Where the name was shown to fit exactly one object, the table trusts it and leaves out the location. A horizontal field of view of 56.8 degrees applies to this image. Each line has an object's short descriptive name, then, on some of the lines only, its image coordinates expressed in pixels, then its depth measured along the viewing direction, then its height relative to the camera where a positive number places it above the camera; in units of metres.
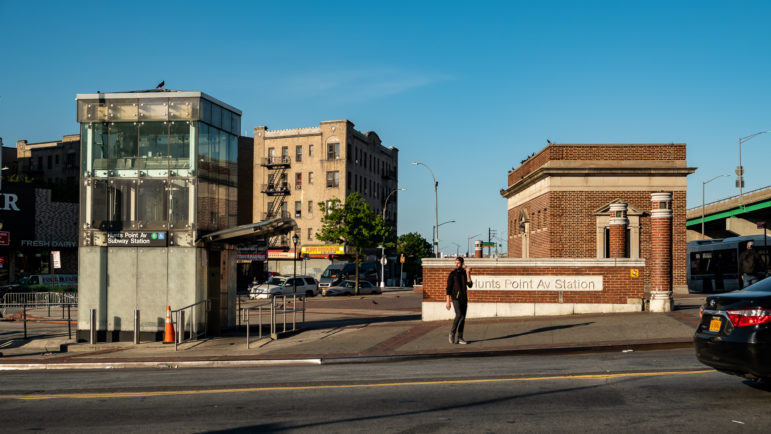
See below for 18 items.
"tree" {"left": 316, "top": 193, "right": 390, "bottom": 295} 59.38 +1.35
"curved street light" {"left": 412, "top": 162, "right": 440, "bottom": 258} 51.58 +2.52
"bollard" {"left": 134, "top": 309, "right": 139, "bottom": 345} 18.17 -2.17
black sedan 8.27 -1.10
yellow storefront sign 79.31 -1.01
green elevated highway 68.69 +3.17
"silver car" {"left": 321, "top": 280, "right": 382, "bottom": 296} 51.75 -3.54
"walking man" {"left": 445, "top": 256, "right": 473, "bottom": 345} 16.12 -1.28
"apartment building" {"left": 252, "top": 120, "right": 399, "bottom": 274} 79.19 +7.21
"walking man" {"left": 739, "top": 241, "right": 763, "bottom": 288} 23.02 -0.70
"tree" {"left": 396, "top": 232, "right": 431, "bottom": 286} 104.31 -1.32
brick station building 21.42 +0.26
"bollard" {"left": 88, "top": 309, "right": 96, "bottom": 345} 18.50 -2.35
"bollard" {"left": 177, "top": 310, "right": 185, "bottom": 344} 17.61 -2.23
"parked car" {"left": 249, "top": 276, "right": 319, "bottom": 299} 46.56 -3.13
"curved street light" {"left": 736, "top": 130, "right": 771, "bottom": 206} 67.25 +6.42
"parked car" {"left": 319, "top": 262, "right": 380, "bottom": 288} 59.25 -2.89
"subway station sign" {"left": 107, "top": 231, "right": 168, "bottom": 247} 18.78 +0.03
